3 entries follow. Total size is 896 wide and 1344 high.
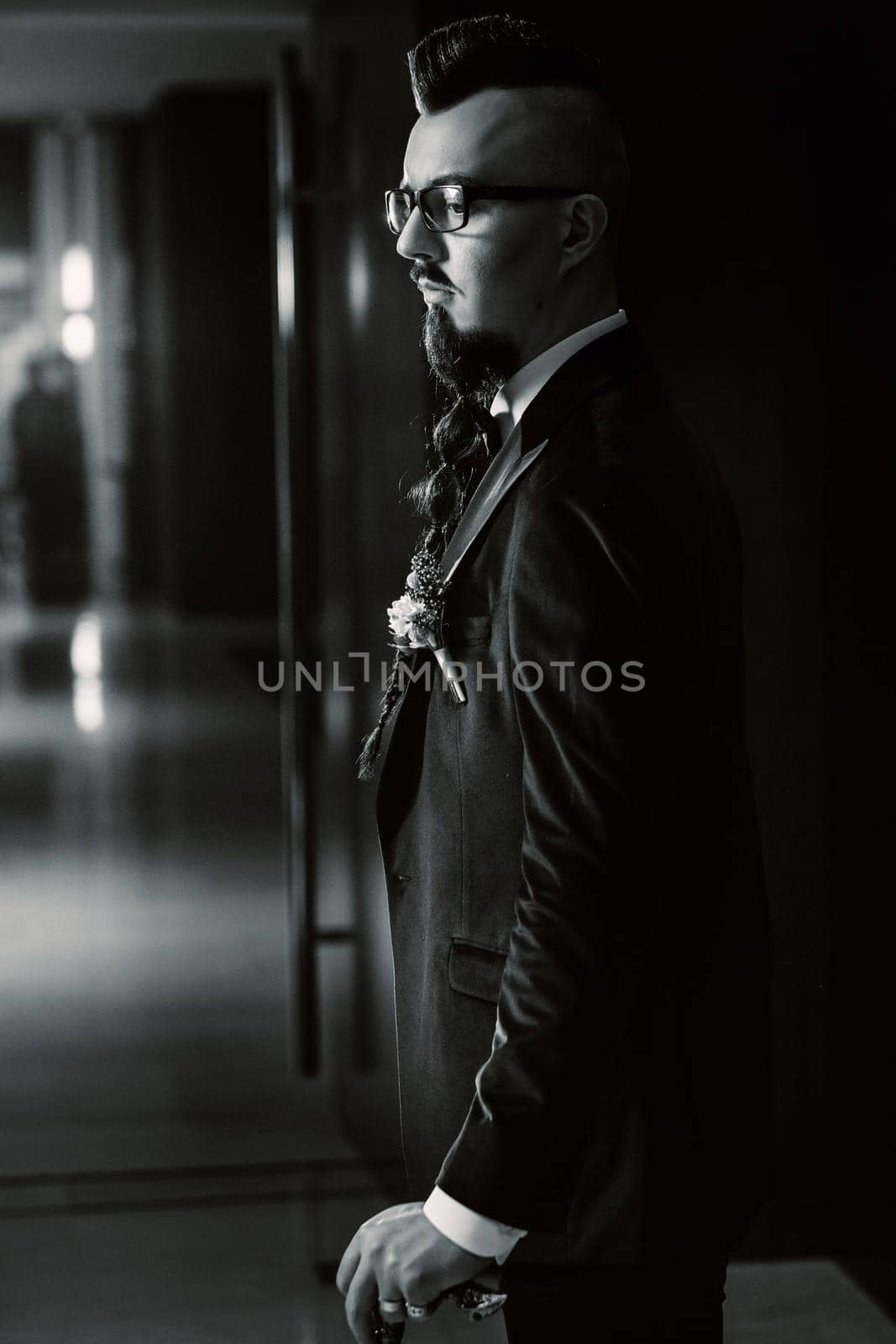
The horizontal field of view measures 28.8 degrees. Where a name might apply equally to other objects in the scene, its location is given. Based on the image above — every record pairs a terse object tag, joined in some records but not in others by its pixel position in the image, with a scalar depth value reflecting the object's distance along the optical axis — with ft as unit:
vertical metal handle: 11.03
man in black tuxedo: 3.71
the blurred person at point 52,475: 59.57
